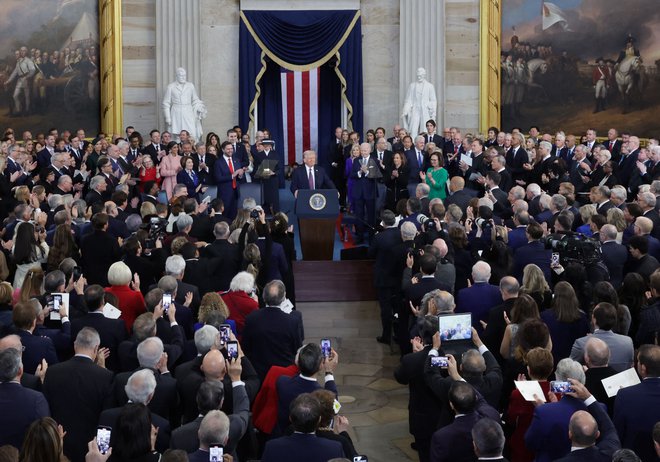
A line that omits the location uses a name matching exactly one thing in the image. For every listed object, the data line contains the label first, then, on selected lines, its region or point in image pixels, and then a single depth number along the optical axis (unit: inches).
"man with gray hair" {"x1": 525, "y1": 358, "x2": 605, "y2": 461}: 263.0
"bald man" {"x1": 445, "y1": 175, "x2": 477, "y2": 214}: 583.2
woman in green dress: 689.6
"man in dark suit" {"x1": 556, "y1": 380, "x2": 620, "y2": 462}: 240.1
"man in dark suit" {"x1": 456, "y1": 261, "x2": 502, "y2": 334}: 388.5
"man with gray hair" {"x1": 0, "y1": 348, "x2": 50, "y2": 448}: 271.7
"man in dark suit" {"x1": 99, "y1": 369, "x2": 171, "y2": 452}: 265.4
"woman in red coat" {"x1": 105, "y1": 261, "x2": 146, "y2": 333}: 377.4
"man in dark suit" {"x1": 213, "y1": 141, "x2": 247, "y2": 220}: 719.1
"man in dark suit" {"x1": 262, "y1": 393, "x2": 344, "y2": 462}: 243.3
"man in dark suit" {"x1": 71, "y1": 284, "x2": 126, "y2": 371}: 338.3
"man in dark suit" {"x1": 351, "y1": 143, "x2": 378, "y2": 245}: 717.3
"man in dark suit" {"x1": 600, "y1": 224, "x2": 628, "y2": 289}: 434.3
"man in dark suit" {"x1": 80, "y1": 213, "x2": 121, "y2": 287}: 465.4
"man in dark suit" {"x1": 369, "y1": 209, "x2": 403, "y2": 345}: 500.8
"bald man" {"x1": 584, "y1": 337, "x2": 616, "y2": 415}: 293.6
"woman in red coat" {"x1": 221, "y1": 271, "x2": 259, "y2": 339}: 378.3
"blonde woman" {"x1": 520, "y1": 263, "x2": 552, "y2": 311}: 373.4
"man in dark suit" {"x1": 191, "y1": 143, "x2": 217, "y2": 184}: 725.3
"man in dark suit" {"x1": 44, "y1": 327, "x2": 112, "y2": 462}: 291.7
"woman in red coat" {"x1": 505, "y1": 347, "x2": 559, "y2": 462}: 284.4
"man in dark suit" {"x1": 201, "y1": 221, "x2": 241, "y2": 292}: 450.9
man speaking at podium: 706.2
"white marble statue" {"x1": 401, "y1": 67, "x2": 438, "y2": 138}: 869.8
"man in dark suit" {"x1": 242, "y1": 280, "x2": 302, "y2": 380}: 343.9
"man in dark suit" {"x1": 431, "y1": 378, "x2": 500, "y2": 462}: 264.4
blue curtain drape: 914.7
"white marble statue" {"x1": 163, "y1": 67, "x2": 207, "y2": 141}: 862.5
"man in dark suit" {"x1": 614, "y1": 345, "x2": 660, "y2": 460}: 269.6
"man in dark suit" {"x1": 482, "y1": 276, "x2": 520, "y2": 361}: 360.5
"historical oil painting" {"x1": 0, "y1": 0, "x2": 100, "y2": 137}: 844.0
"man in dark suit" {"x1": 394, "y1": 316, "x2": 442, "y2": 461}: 316.2
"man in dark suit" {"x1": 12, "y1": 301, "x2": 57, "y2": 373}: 319.3
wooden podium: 647.8
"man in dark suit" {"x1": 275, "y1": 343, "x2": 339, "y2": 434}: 284.5
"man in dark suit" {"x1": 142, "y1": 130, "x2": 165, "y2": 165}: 784.8
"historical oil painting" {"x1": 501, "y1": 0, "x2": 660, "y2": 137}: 887.7
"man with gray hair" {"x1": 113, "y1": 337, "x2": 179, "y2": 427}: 286.4
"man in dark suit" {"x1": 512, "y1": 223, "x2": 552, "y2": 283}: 441.4
